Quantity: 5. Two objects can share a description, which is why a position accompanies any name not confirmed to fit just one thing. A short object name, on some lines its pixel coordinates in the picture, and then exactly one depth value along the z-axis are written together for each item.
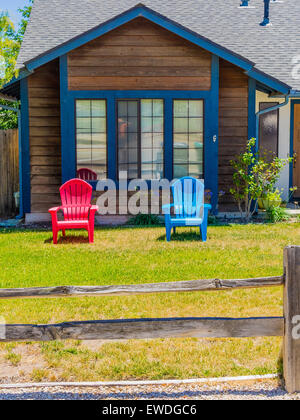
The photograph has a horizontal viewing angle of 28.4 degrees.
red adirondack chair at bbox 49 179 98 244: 10.53
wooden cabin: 11.70
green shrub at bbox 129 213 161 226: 11.90
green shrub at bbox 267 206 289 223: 12.03
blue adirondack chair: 10.55
